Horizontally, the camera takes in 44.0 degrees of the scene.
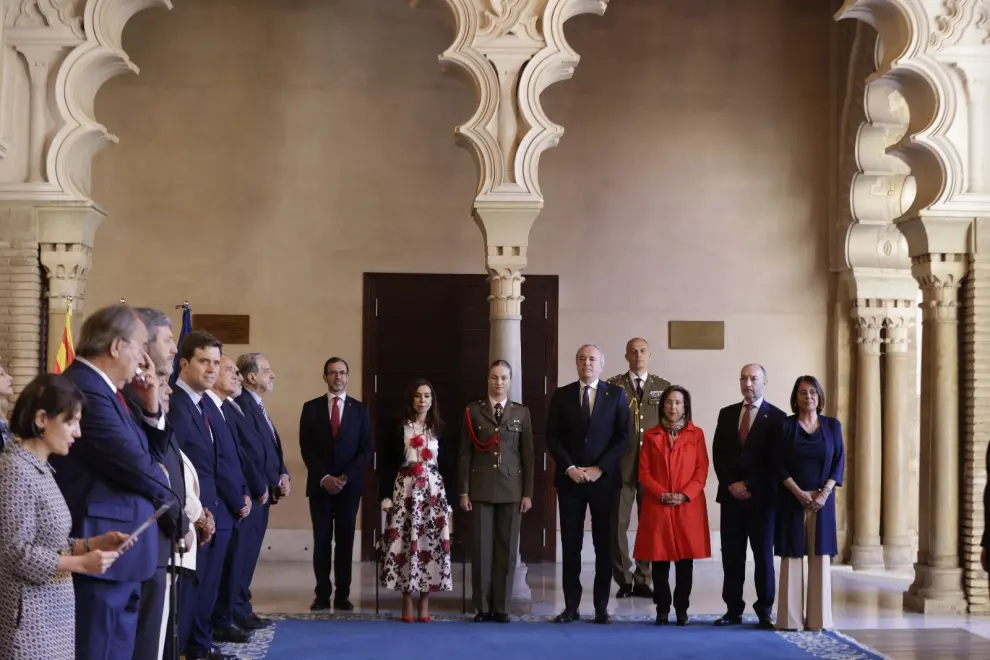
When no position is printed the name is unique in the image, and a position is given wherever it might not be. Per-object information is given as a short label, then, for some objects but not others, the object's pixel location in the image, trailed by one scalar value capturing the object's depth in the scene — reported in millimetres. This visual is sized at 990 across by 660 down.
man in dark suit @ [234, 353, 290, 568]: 7230
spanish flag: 7254
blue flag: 7841
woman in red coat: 7605
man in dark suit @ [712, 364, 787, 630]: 7637
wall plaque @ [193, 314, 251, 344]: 10477
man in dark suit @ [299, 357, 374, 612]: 8273
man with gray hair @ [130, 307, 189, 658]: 4613
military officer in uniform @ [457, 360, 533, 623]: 7773
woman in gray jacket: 3535
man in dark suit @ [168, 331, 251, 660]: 5707
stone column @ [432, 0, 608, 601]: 8414
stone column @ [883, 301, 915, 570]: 10648
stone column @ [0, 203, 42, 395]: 8109
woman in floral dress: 7609
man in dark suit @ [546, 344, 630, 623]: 7770
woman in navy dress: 7422
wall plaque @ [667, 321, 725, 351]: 10797
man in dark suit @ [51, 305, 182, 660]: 4023
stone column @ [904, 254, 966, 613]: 8422
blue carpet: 6773
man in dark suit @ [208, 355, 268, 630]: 6586
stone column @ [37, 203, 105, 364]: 8203
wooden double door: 10594
